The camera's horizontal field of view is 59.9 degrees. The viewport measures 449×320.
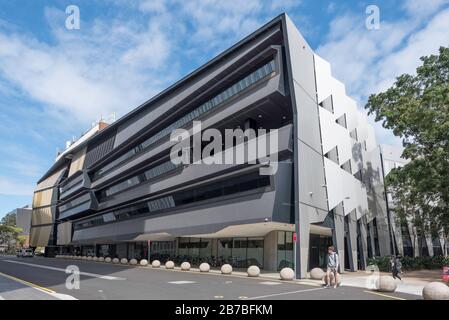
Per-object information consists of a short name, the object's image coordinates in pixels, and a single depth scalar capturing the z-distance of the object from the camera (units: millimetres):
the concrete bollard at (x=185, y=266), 32656
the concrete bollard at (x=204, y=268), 30205
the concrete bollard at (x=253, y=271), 25438
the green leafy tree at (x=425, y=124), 29047
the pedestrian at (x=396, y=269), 24859
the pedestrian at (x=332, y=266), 17797
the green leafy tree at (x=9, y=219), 158675
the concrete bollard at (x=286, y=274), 23375
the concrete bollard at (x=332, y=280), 19241
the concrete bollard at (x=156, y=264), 37500
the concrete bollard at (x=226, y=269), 28156
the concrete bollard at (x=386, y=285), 17031
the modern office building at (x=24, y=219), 145775
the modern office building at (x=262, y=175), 30047
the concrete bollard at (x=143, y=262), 39934
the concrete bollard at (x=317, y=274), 23798
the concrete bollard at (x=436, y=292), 13016
